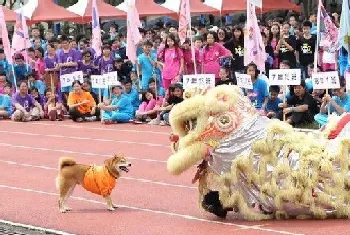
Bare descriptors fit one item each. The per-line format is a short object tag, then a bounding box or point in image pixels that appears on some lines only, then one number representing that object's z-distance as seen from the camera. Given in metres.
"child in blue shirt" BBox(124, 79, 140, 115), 19.65
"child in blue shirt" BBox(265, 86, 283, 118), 17.12
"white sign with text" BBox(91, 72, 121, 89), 19.69
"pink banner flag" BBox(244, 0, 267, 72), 17.50
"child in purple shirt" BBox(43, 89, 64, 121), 21.08
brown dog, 10.32
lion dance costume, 9.36
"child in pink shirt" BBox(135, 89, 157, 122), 19.16
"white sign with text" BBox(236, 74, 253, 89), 16.66
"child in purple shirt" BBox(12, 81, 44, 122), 21.16
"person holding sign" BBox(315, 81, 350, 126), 15.21
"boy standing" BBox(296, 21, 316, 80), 18.23
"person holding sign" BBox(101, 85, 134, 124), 19.44
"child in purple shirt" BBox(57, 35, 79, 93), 21.47
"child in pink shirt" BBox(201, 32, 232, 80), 18.56
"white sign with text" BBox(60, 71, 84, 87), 20.88
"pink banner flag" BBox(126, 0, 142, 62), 20.56
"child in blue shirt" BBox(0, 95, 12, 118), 21.61
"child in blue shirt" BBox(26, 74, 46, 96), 21.73
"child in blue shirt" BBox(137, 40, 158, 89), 20.09
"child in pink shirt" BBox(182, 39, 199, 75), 19.08
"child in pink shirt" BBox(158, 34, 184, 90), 18.78
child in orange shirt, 20.23
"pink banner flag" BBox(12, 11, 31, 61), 22.94
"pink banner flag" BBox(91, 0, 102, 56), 21.44
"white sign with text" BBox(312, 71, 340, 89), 15.08
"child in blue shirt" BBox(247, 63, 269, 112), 16.78
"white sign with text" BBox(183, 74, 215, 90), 17.38
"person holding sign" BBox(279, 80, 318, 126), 16.44
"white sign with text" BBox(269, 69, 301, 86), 15.91
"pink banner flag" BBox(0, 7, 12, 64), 22.17
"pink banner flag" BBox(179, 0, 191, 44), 19.44
